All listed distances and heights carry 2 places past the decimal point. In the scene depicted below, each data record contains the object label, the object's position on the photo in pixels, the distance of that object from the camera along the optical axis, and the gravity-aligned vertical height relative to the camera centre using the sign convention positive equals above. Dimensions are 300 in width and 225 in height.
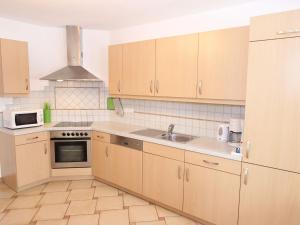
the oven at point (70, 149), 3.32 -0.84
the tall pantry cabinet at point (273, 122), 1.71 -0.21
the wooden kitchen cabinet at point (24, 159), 3.00 -0.92
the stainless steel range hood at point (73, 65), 3.27 +0.46
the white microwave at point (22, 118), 3.04 -0.35
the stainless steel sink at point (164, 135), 2.82 -0.54
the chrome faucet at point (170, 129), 2.94 -0.45
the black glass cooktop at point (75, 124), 3.45 -0.48
